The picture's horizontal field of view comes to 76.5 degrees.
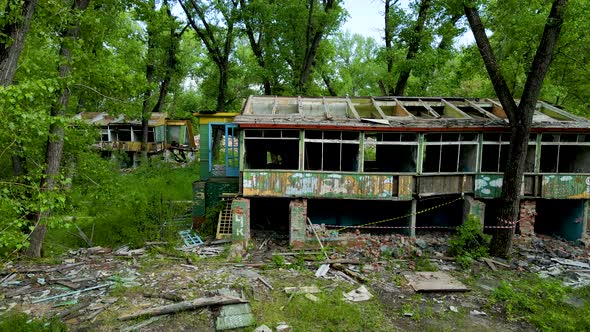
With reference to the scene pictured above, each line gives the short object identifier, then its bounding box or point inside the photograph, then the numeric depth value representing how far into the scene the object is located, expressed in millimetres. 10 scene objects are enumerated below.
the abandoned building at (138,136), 29250
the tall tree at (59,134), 9820
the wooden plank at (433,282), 9617
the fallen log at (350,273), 10156
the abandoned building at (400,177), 12875
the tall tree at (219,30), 21062
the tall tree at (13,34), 6307
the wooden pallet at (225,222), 13102
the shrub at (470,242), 11805
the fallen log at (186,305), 7887
